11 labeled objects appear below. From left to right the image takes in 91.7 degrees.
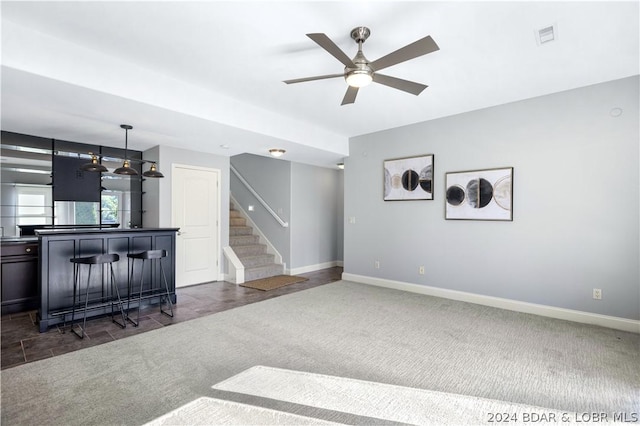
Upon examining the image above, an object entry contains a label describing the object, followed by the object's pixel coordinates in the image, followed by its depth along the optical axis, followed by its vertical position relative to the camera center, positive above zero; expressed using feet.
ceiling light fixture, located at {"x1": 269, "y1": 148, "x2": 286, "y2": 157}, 17.39 +3.60
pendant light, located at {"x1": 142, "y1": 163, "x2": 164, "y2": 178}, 14.68 +1.95
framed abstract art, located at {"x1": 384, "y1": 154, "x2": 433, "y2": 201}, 15.97 +1.93
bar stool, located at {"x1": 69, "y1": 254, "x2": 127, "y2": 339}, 11.07 -2.39
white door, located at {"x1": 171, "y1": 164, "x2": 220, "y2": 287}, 17.90 -0.40
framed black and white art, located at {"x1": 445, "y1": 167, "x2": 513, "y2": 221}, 13.52 +0.90
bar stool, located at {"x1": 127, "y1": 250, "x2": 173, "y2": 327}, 12.73 -2.80
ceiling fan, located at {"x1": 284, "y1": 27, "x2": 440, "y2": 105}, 6.97 +3.78
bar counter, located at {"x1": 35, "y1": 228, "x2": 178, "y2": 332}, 11.28 -1.96
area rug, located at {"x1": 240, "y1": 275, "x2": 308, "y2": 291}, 17.91 -4.13
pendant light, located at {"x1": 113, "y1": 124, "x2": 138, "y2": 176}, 13.74 +1.99
